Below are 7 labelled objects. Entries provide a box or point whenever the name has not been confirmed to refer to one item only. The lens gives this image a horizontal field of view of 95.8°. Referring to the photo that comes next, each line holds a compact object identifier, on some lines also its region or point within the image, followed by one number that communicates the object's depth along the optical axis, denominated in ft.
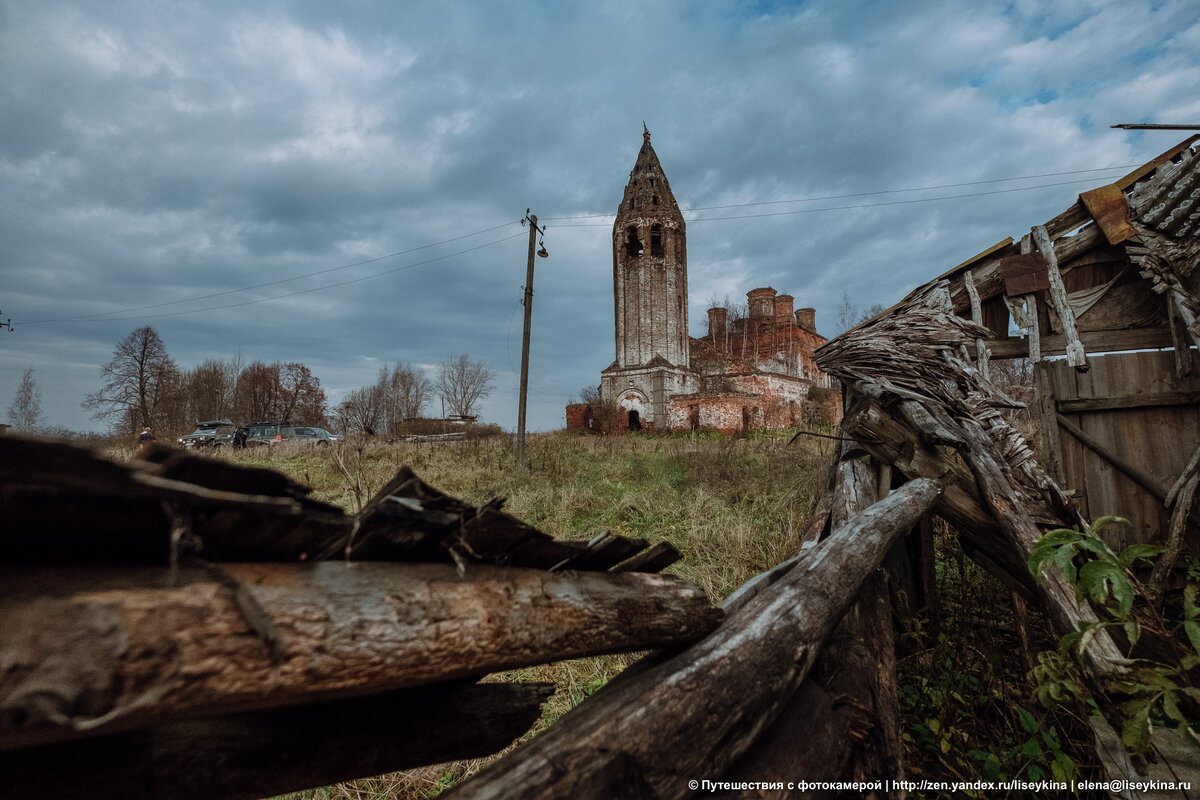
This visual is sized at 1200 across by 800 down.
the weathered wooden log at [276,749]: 3.38
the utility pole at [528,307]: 47.28
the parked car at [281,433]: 68.36
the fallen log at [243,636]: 2.01
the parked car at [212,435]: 60.95
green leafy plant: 5.03
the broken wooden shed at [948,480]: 3.92
